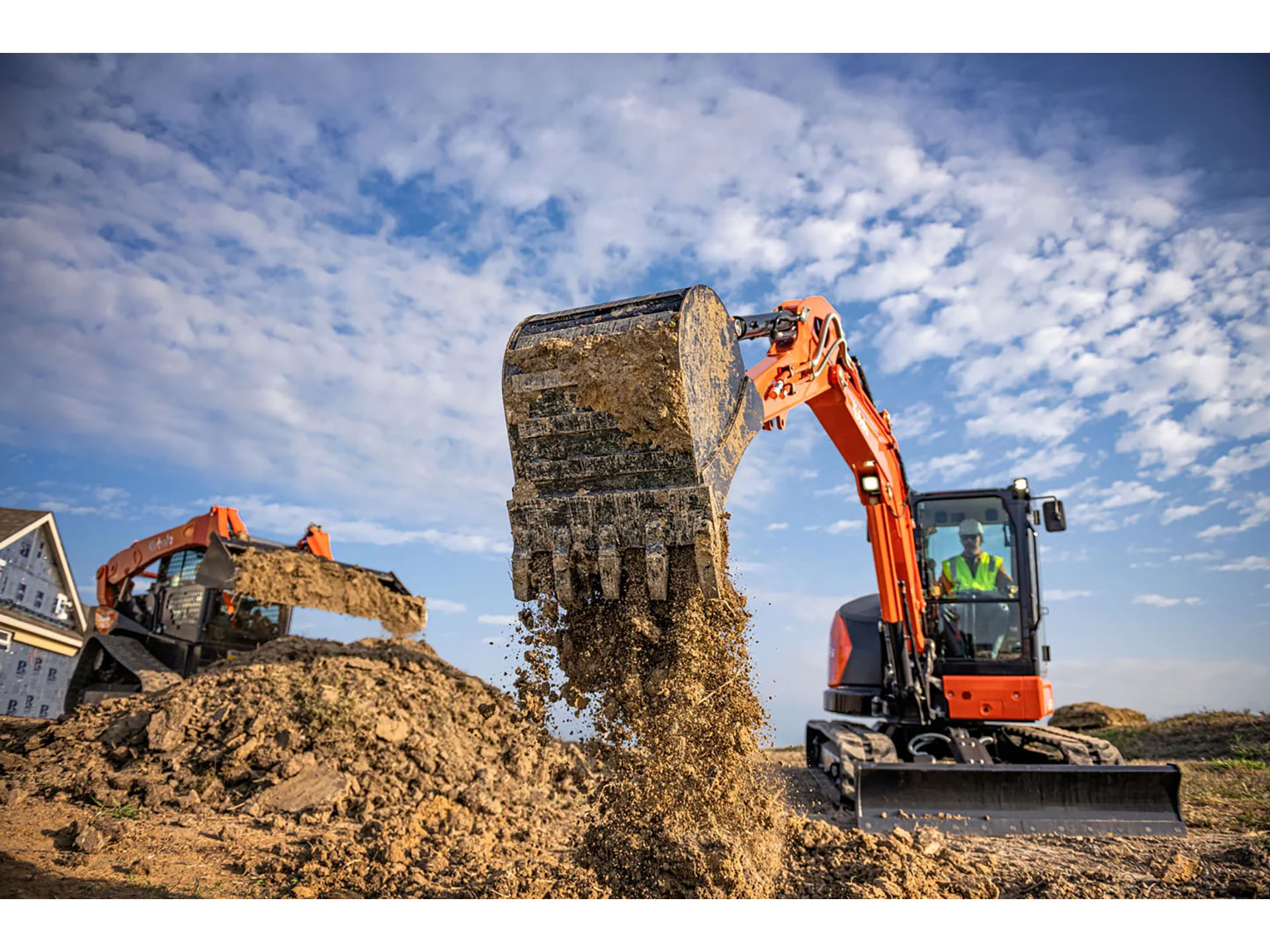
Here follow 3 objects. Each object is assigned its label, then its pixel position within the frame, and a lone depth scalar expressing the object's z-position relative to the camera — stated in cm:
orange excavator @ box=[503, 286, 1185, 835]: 366
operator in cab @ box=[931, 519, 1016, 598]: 697
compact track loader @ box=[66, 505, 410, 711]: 841
